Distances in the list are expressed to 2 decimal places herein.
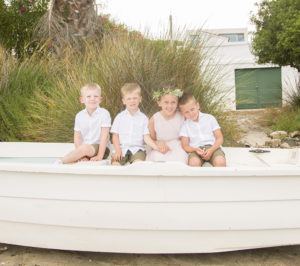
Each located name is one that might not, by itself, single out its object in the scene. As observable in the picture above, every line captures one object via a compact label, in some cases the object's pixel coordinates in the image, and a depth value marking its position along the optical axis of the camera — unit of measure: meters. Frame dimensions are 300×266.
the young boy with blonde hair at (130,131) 3.04
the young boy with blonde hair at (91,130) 3.03
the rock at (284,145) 6.08
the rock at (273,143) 6.34
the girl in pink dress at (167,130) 3.00
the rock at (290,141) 6.47
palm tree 7.13
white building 14.41
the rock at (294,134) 6.98
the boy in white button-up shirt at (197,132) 2.95
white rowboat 2.21
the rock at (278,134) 6.95
